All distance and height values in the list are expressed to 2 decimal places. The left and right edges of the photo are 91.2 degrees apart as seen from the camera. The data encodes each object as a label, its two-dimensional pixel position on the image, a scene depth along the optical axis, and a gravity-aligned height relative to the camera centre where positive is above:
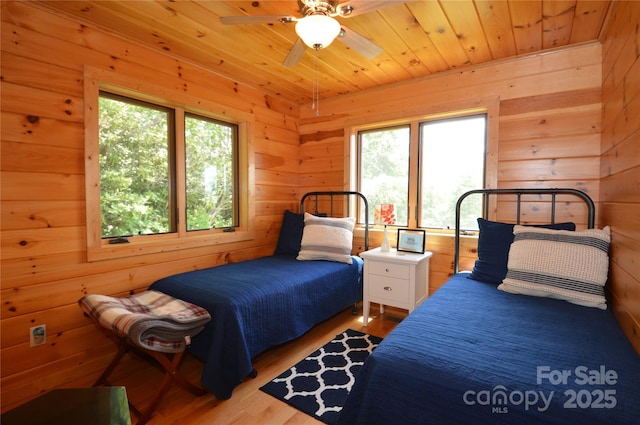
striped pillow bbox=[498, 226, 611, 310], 1.64 -0.34
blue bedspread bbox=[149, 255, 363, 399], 1.80 -0.68
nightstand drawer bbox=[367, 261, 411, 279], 2.54 -0.55
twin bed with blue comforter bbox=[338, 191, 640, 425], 0.91 -0.54
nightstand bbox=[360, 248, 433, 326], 2.52 -0.63
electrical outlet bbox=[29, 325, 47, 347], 1.82 -0.78
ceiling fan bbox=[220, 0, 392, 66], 1.48 +0.92
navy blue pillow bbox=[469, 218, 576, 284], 2.01 -0.30
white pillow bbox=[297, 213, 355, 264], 2.91 -0.34
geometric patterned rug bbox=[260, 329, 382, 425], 1.73 -1.10
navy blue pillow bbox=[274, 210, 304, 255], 3.17 -0.33
